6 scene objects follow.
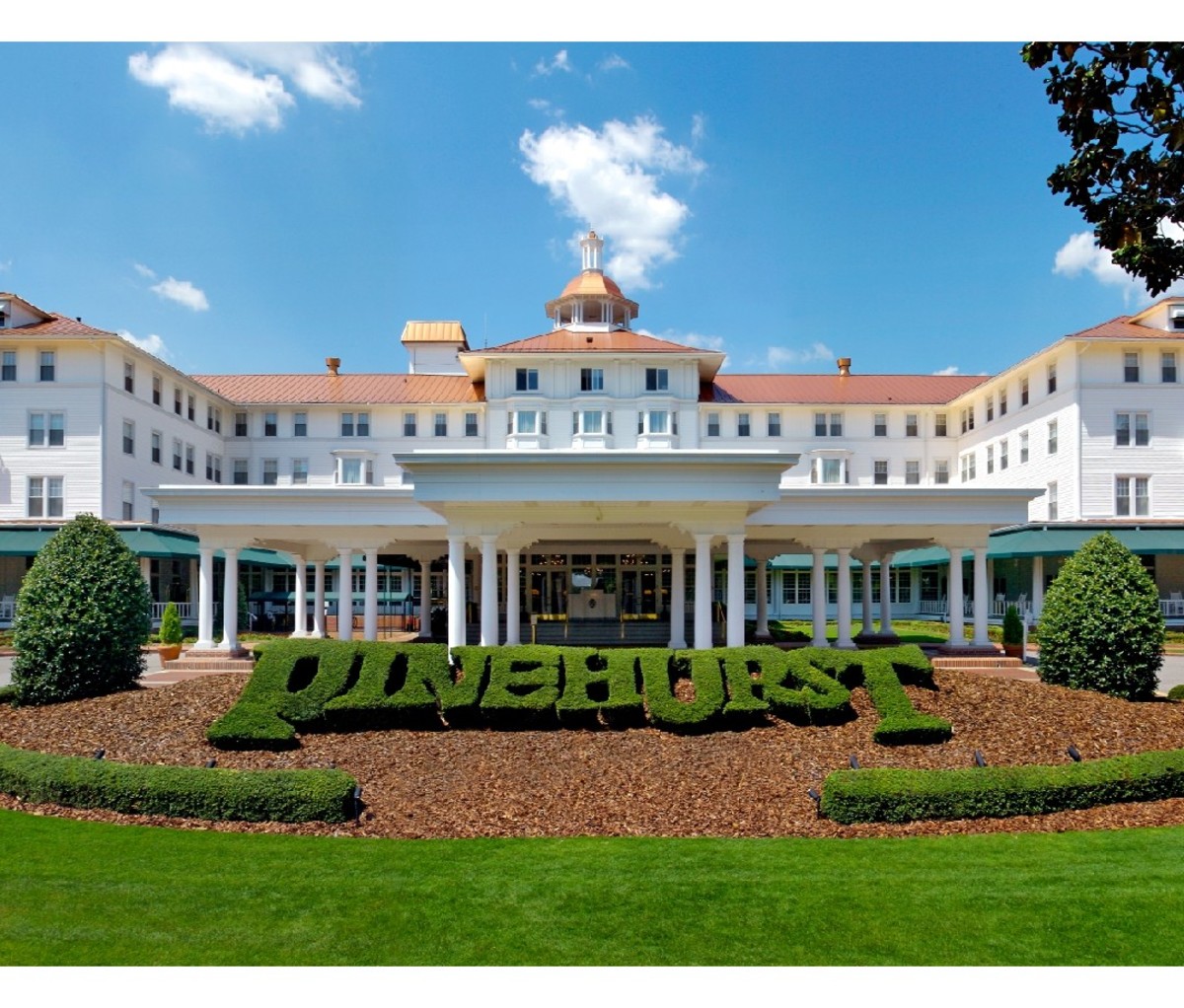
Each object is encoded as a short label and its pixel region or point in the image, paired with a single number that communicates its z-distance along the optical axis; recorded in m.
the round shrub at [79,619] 17.22
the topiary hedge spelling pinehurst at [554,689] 15.29
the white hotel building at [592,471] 19.11
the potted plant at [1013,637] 24.03
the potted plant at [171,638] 23.36
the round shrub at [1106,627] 17.39
